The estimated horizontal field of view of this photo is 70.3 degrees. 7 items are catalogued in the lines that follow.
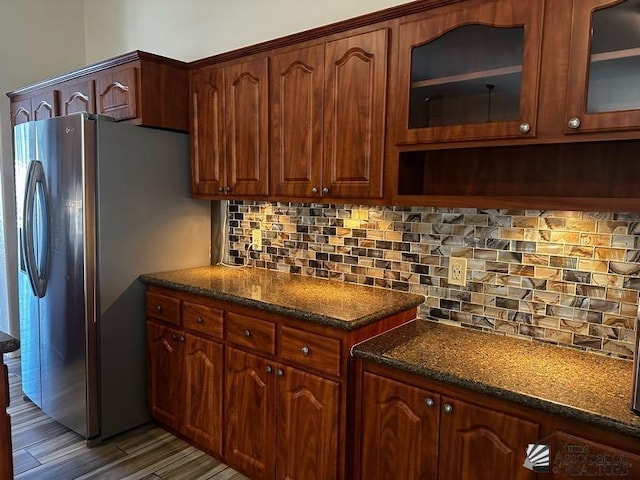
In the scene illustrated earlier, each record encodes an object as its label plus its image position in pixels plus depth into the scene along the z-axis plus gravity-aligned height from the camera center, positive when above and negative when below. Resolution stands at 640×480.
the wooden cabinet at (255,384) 1.83 -0.88
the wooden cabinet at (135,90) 2.56 +0.62
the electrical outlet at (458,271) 2.04 -0.32
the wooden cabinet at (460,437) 1.27 -0.74
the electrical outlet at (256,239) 2.89 -0.28
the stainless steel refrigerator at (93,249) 2.42 -0.32
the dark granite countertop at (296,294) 1.88 -0.47
